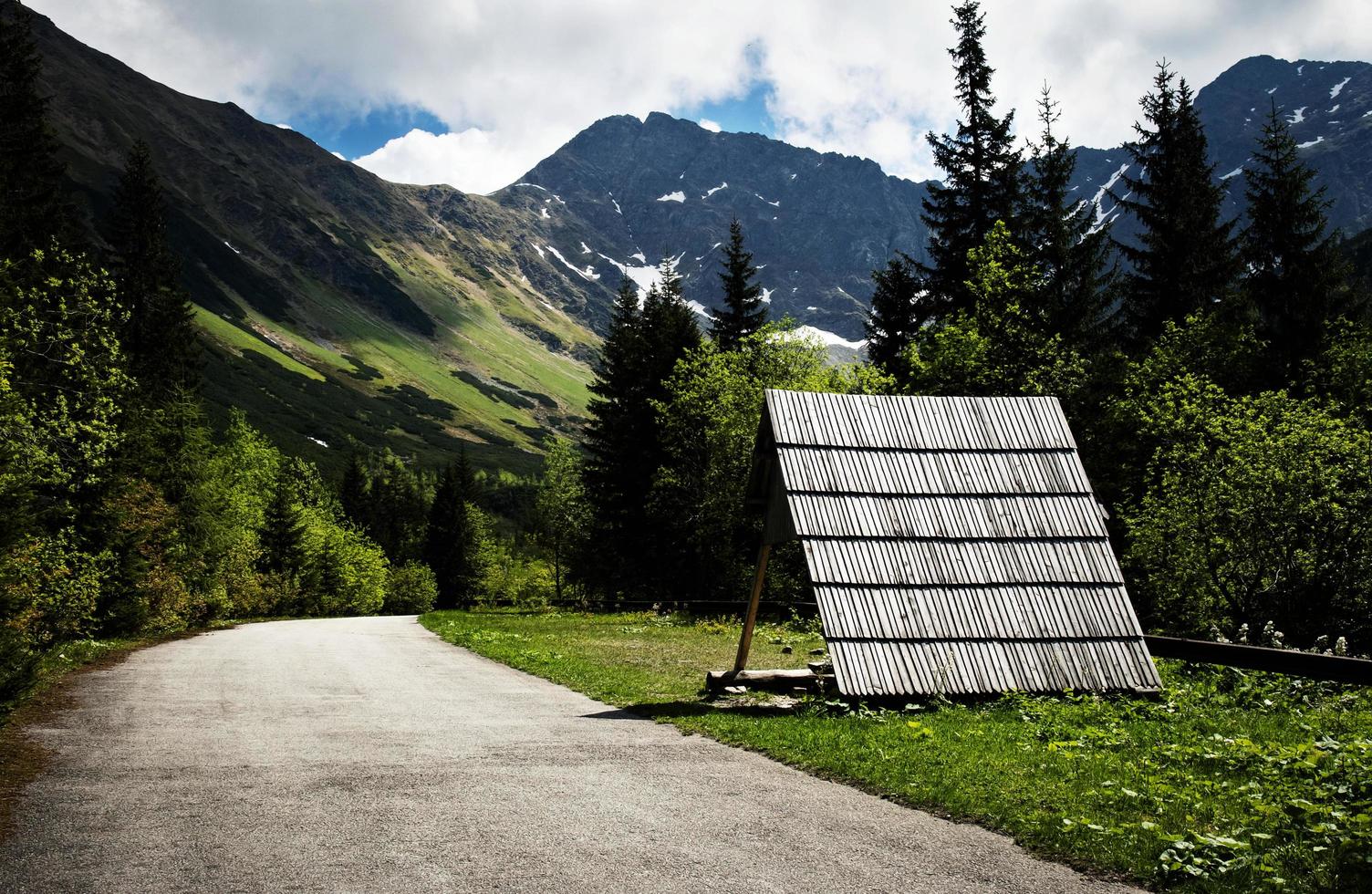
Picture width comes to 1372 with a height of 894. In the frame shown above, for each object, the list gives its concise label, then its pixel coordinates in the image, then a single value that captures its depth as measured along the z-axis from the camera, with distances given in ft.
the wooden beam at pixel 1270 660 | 31.17
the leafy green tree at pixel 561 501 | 210.38
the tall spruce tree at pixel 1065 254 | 115.75
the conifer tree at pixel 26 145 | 100.83
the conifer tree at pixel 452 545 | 305.12
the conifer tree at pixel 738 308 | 151.33
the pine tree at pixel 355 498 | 376.64
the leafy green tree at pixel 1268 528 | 58.39
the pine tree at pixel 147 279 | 133.69
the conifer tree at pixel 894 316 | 134.82
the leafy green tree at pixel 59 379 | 55.77
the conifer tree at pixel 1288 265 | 111.55
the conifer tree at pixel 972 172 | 118.11
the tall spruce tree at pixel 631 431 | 144.25
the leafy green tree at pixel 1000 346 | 102.01
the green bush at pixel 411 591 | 305.94
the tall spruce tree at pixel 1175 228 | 111.55
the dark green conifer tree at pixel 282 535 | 209.67
